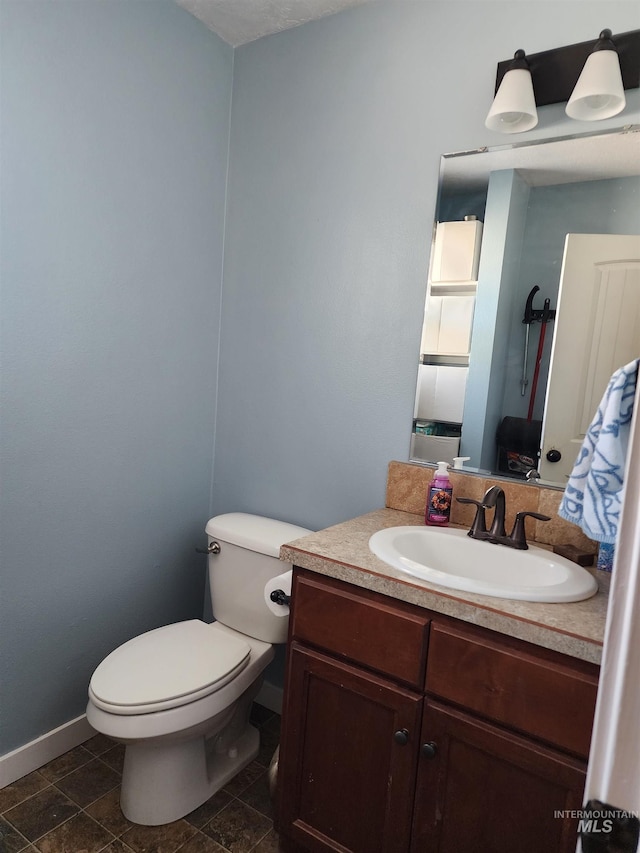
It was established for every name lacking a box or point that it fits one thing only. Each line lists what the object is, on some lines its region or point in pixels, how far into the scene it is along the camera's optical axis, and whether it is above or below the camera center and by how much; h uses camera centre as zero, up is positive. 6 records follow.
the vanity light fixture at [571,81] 1.32 +0.78
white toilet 1.41 -0.85
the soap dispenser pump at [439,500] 1.55 -0.32
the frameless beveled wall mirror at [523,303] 1.42 +0.24
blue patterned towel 0.97 -0.12
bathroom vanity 0.99 -0.66
